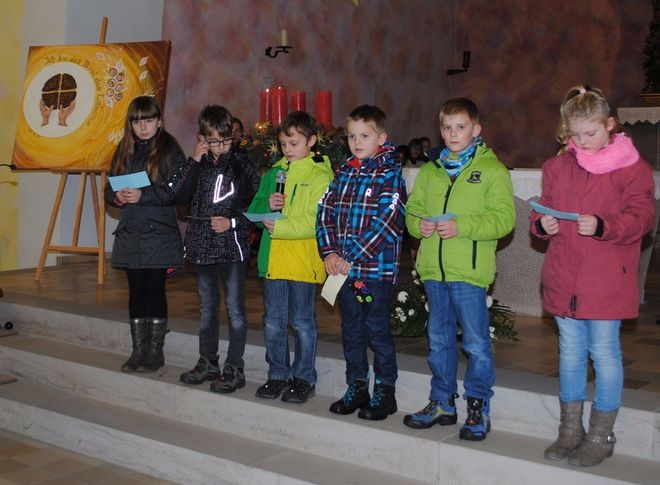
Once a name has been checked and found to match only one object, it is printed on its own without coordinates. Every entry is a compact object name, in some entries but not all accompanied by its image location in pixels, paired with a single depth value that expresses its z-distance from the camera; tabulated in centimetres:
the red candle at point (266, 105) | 574
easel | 627
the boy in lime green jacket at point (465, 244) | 312
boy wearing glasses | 377
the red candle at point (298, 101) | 538
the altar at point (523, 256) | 491
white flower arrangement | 440
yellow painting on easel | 627
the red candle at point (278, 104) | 564
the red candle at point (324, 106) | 555
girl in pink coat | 280
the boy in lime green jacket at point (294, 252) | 356
